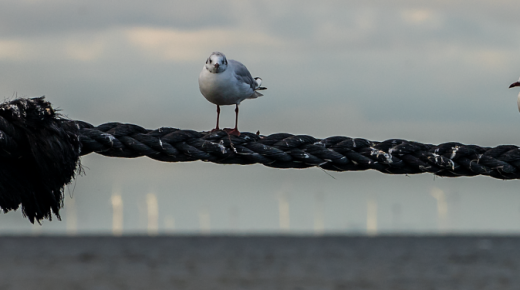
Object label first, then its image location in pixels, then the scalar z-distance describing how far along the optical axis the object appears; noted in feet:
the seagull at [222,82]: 44.50
